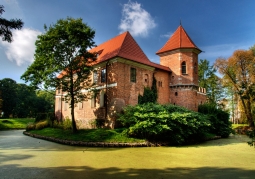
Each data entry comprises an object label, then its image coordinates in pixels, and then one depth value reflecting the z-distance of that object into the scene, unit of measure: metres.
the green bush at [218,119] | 20.58
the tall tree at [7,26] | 5.55
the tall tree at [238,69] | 26.44
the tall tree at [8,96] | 46.78
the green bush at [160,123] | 13.84
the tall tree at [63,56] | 15.96
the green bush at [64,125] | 19.75
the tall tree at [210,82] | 37.53
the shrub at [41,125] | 22.71
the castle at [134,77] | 18.42
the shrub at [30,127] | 23.51
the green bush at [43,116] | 25.62
